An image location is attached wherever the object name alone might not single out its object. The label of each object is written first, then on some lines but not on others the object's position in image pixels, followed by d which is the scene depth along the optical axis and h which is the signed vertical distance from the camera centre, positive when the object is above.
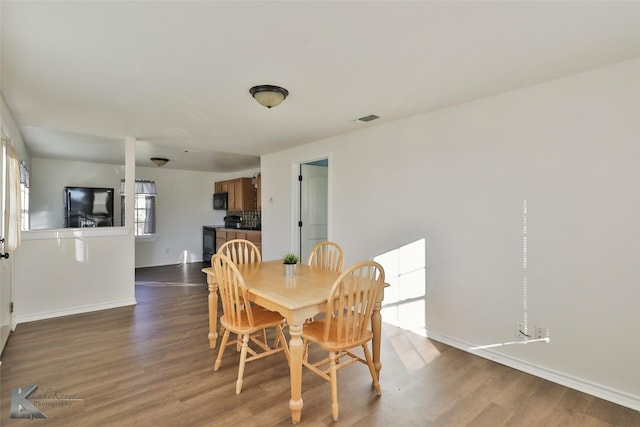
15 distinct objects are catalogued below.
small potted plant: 2.68 -0.43
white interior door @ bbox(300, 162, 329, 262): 5.01 +0.12
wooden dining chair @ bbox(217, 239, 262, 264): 3.23 -0.43
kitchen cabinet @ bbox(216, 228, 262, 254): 6.02 -0.45
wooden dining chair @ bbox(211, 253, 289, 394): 2.21 -0.80
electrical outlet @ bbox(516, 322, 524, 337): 2.56 -0.93
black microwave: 7.57 +0.30
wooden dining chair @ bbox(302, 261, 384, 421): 1.98 -0.73
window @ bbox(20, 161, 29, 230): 3.77 +0.25
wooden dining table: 1.93 -0.55
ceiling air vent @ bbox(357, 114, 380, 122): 3.34 +1.02
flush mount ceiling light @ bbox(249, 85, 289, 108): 2.50 +0.95
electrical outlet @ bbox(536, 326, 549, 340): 2.44 -0.92
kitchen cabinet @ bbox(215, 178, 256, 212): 6.94 +0.40
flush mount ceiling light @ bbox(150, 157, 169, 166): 5.82 +0.97
